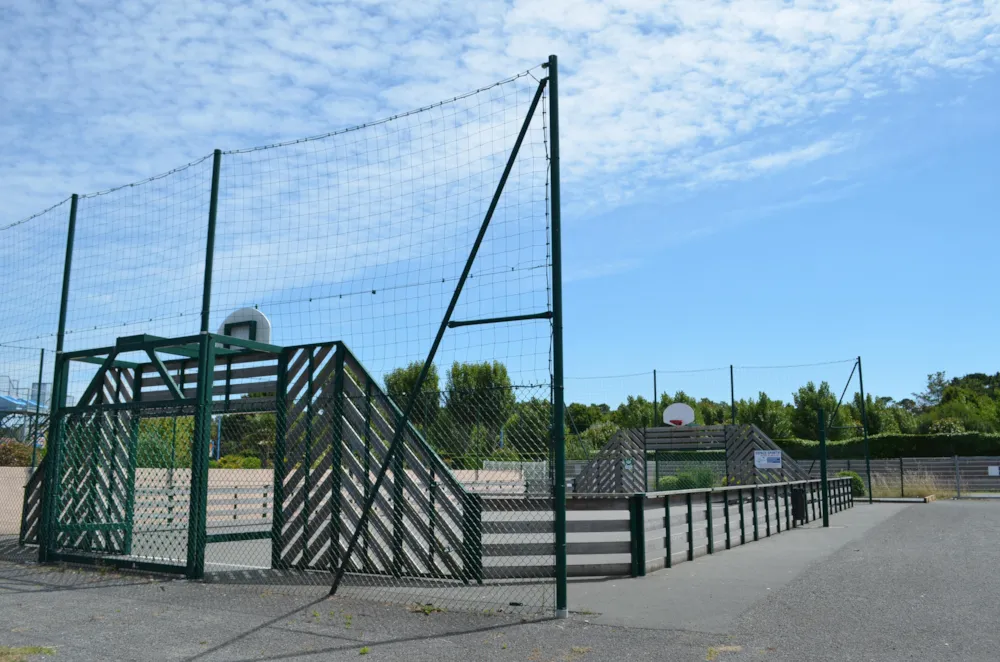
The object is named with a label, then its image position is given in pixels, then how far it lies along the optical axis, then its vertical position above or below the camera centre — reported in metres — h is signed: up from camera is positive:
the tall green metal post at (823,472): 16.41 -0.20
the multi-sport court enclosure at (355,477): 7.97 -0.19
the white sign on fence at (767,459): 23.25 +0.10
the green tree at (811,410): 56.44 +3.78
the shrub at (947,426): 47.44 +2.18
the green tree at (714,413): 60.81 +3.76
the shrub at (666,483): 28.25 -0.75
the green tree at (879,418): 57.12 +3.17
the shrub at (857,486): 29.17 -0.83
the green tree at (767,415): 55.66 +3.29
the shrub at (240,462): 22.67 -0.01
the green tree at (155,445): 13.73 +0.28
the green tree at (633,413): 57.31 +3.60
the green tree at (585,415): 63.00 +3.78
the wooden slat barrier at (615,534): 8.63 -0.86
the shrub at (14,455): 17.31 +0.13
